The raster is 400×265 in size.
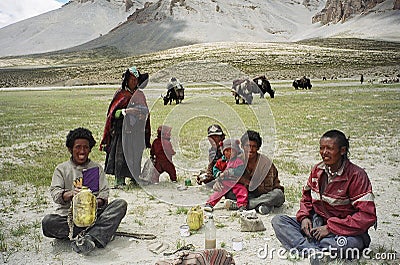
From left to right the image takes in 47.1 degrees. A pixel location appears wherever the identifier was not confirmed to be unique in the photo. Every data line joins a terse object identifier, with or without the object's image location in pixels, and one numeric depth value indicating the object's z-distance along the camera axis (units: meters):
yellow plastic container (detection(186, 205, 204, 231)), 5.08
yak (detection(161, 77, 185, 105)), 17.00
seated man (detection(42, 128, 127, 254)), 4.54
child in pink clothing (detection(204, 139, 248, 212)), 5.66
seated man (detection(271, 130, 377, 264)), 4.07
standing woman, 6.70
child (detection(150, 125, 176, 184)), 7.27
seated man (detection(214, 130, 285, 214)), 5.53
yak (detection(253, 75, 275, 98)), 24.83
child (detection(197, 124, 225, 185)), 6.70
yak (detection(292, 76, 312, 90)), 31.92
